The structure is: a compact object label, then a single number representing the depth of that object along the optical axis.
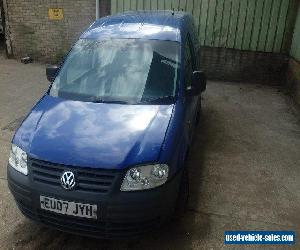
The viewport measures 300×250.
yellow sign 9.95
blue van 3.01
